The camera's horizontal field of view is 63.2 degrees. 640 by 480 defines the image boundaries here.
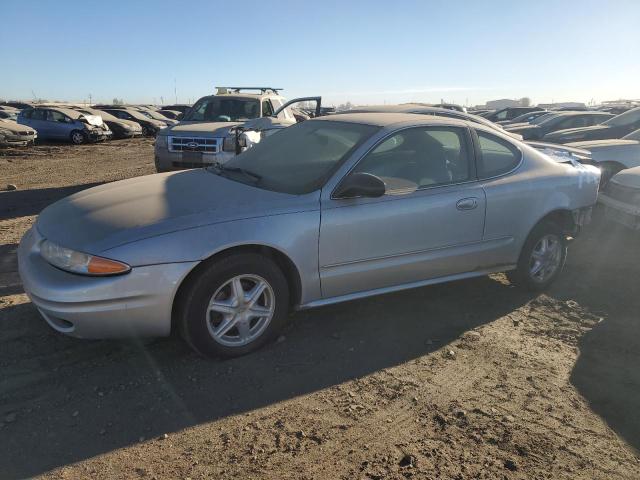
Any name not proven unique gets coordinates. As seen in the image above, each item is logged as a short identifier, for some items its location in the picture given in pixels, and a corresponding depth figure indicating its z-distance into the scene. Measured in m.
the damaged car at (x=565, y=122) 14.38
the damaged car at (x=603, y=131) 11.59
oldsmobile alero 3.15
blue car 20.45
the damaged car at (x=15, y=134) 17.05
